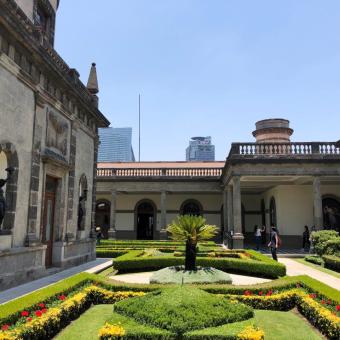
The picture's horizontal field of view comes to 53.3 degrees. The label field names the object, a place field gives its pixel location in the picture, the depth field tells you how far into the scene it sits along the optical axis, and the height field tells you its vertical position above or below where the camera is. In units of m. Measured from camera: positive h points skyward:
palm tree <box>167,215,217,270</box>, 10.66 -0.32
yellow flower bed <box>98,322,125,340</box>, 4.71 -1.52
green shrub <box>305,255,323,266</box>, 15.44 -1.66
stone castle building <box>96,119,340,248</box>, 20.25 +2.56
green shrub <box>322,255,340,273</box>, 13.51 -1.56
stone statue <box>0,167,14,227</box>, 8.52 +0.51
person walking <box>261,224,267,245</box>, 27.01 -0.91
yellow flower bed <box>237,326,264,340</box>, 4.57 -1.50
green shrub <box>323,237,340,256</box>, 15.68 -1.06
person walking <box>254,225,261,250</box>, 21.83 -0.76
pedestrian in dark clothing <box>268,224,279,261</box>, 15.49 -0.89
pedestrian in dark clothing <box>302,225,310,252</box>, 21.33 -0.98
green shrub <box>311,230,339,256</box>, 16.48 -0.71
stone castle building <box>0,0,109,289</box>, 9.21 +2.41
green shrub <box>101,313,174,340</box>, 4.73 -1.53
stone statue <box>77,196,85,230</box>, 14.72 +0.35
